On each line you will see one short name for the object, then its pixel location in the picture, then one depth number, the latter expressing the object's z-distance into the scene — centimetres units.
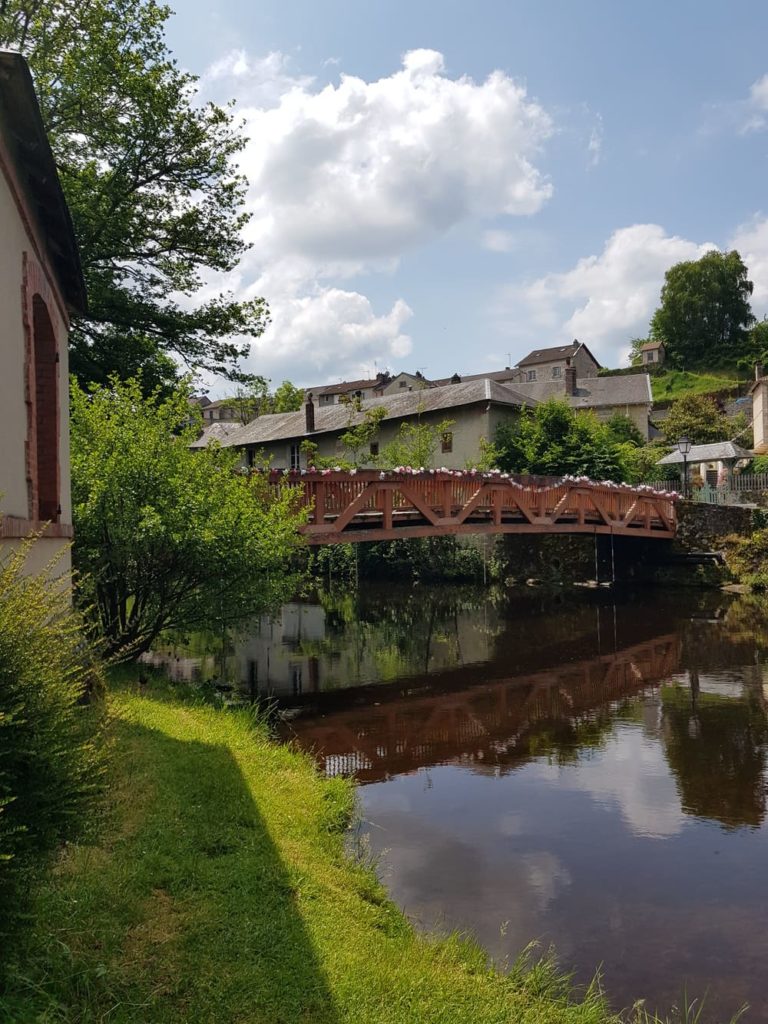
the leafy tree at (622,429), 4109
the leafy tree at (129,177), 1475
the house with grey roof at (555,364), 7031
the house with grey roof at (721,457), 3375
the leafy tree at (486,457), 3316
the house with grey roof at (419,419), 3484
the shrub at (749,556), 2673
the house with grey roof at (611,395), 4953
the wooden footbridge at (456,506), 1590
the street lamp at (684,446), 2739
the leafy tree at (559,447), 3275
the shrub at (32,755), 316
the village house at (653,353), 7288
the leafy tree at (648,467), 3725
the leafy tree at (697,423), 4719
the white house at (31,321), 602
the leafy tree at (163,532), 1075
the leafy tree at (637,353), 7494
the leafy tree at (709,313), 7112
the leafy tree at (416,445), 3359
